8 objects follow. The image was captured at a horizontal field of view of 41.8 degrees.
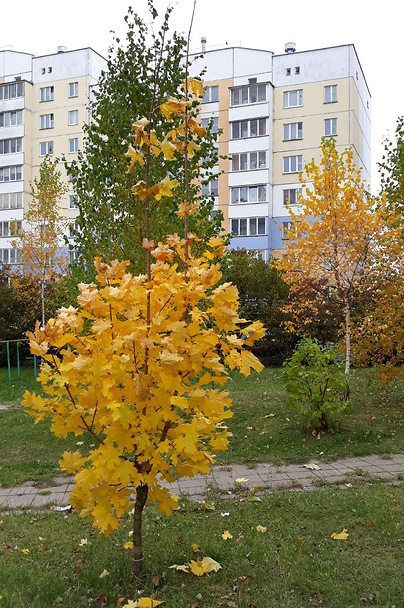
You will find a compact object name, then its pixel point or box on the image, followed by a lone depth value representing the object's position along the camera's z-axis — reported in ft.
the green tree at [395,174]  32.68
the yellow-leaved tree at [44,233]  68.80
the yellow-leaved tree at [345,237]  32.19
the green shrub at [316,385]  23.36
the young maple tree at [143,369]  9.39
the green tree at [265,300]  57.00
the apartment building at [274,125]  106.22
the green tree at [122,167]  22.04
